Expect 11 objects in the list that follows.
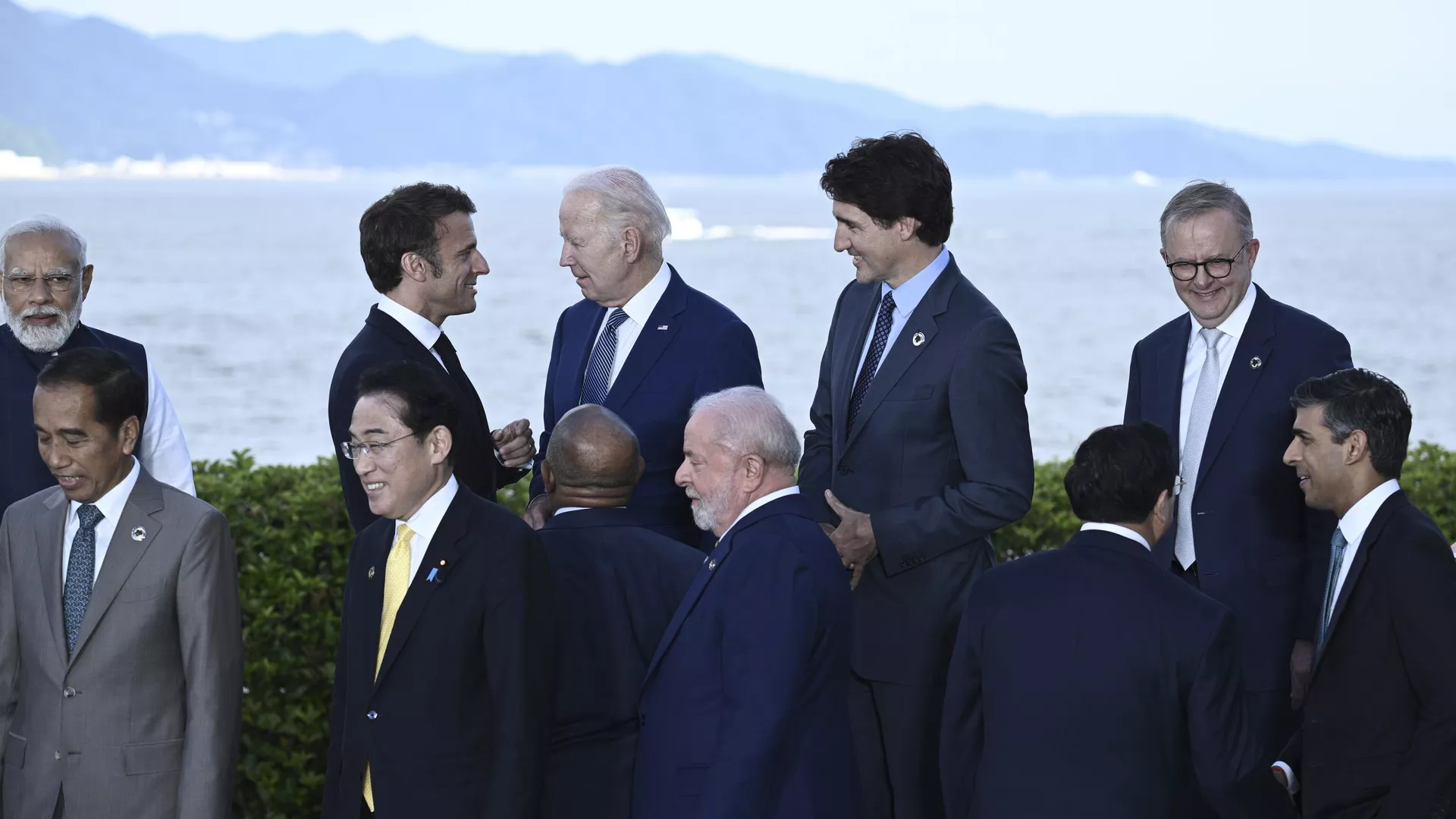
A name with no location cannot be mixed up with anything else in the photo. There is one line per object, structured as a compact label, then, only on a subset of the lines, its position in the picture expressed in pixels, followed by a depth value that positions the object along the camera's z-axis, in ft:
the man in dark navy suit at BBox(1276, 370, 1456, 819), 21.53
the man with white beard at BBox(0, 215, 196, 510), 27.53
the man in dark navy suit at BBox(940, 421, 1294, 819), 20.65
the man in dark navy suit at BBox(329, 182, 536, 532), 27.04
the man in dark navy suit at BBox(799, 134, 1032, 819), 25.02
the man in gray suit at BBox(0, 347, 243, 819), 22.71
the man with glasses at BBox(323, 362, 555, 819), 20.62
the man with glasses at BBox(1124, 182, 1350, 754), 26.07
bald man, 23.17
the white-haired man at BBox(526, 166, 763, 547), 28.09
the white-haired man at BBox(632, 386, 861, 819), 20.26
